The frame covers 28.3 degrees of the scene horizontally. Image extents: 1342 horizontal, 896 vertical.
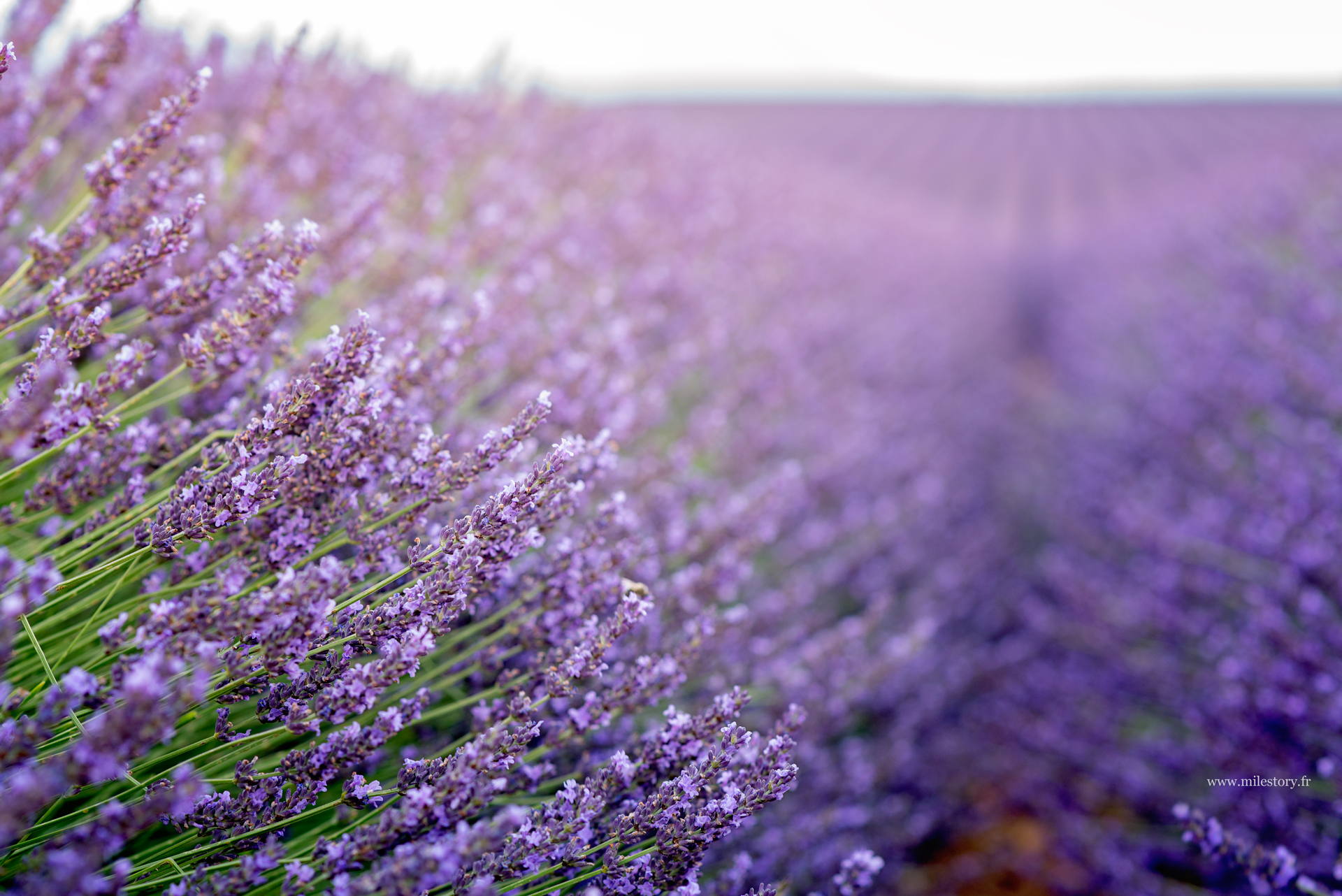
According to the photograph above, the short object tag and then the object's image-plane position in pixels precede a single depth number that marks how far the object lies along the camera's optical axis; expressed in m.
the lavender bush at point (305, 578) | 0.98
